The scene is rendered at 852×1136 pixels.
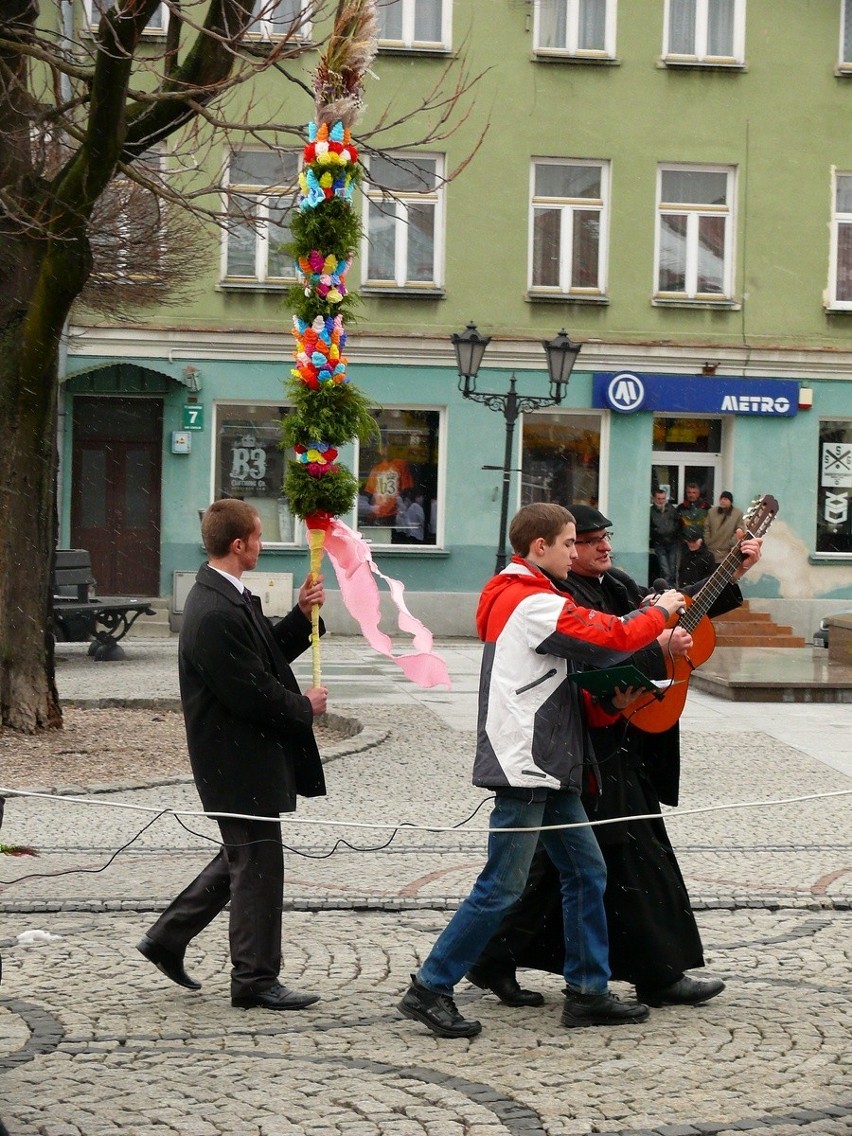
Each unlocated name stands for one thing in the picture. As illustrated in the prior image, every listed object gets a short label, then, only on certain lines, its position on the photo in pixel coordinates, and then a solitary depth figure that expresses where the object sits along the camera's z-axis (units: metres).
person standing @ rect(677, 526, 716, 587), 24.62
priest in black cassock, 5.87
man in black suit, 5.76
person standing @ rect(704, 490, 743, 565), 24.16
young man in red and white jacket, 5.50
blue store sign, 25.44
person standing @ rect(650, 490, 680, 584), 25.31
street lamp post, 21.19
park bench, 19.73
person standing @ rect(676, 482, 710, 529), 25.25
